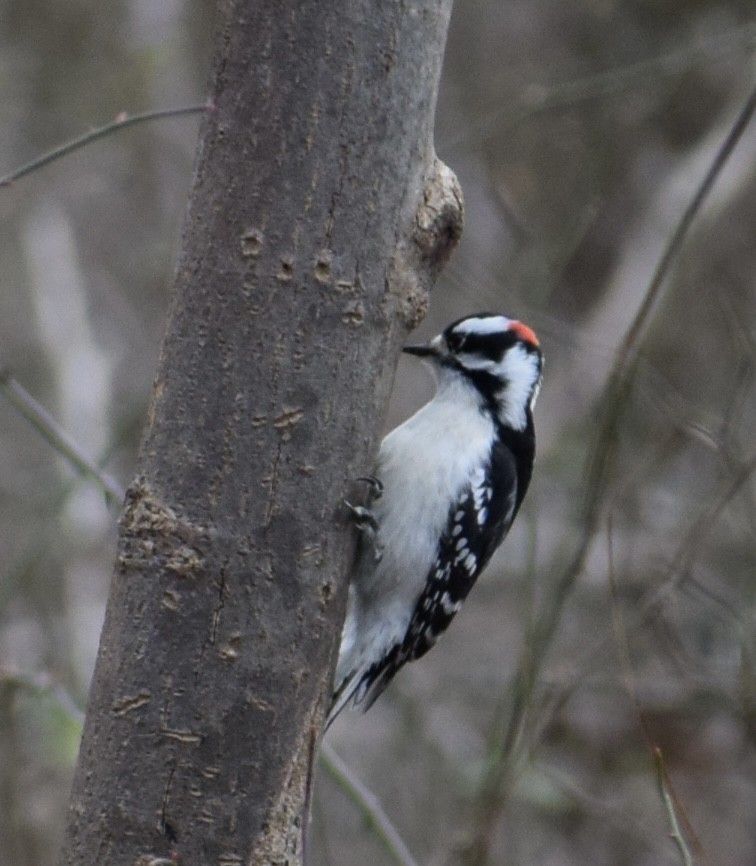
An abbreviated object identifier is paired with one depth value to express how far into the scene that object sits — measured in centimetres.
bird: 723
